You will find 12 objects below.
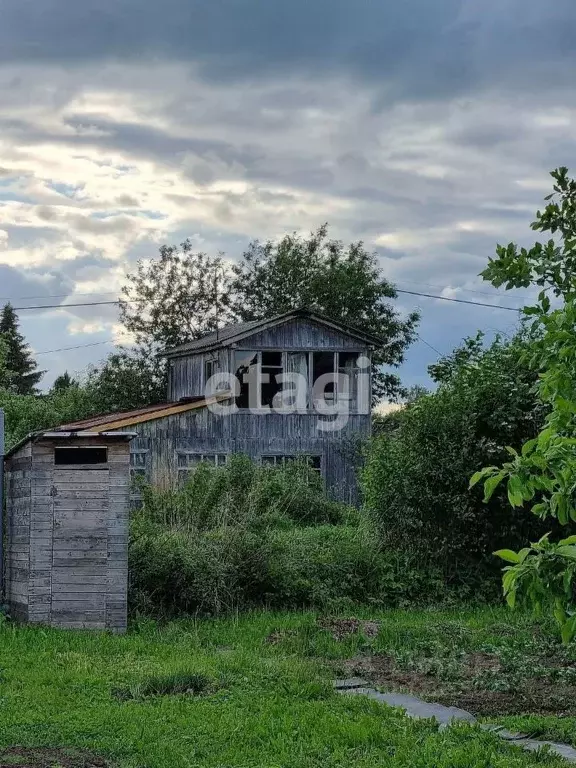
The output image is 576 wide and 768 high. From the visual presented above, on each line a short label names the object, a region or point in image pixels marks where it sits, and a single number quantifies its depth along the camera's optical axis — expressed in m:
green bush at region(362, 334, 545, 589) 15.68
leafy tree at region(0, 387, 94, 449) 38.34
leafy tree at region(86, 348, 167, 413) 45.06
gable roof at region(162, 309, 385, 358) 33.28
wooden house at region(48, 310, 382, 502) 31.92
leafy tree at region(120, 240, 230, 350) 48.72
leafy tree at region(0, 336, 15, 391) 40.38
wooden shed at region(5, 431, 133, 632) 12.30
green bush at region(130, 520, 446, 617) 13.38
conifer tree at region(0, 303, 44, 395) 62.25
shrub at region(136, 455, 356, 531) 16.36
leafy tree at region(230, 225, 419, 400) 47.72
